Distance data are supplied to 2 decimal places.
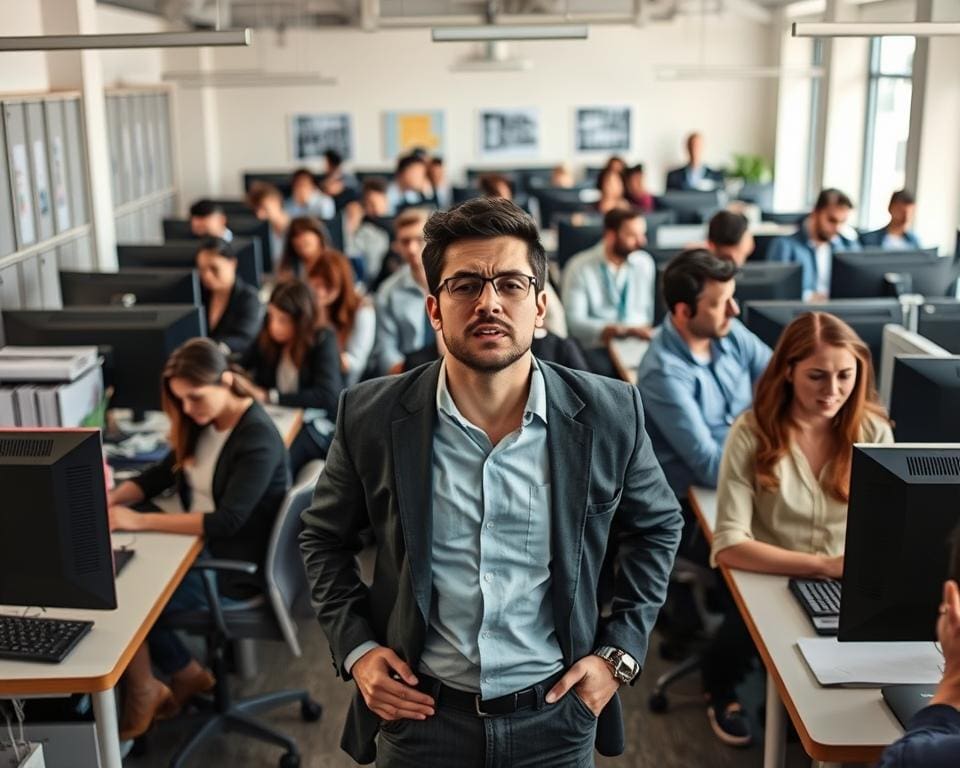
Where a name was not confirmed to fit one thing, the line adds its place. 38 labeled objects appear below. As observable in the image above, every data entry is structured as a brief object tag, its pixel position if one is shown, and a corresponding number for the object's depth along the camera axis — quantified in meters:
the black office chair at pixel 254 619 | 3.32
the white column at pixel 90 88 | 7.08
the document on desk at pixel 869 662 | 2.40
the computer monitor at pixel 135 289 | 4.90
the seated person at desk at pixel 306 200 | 9.61
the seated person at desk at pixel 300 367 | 4.64
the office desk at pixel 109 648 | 2.59
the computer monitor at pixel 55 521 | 2.56
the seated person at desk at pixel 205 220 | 7.05
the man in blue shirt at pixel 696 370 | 3.65
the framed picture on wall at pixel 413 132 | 13.16
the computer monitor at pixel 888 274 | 5.06
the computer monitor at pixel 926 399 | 2.95
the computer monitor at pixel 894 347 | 3.49
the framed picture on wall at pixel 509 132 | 13.24
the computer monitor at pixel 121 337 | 4.18
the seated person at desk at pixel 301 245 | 6.41
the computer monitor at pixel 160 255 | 5.79
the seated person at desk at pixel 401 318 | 5.49
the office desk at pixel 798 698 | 2.21
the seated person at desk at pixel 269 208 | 8.41
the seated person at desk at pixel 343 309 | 5.16
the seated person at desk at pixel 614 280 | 5.97
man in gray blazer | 1.98
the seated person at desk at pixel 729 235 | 5.58
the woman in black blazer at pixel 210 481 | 3.41
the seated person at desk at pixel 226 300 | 5.55
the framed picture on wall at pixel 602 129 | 13.25
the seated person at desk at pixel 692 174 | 11.77
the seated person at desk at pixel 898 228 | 6.74
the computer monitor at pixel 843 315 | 3.83
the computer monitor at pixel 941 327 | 3.98
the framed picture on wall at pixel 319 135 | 13.16
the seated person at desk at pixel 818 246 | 6.54
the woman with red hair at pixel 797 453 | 2.90
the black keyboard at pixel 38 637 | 2.65
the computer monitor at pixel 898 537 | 2.18
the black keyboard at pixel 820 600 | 2.63
